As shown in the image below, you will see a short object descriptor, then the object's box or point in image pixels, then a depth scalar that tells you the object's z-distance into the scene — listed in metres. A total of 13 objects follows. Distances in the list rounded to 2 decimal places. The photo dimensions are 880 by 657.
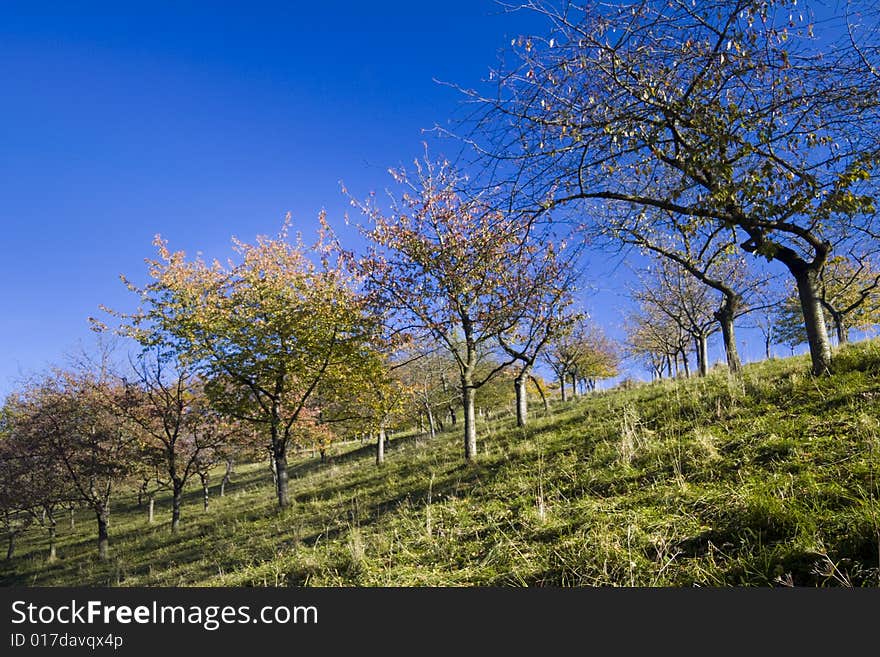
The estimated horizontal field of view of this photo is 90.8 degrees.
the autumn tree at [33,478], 21.33
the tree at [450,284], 12.26
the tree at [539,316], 13.08
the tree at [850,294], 22.69
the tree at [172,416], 21.06
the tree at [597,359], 37.06
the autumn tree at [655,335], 30.41
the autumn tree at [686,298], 20.36
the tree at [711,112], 5.39
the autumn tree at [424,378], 18.93
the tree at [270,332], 16.41
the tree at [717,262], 8.55
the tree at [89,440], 20.34
